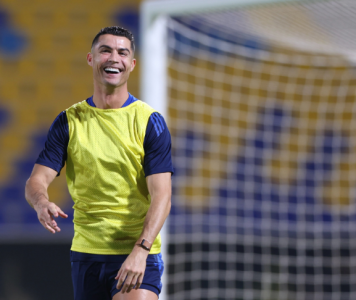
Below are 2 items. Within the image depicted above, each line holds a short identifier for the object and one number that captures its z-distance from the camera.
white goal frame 18.38
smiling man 16.42
